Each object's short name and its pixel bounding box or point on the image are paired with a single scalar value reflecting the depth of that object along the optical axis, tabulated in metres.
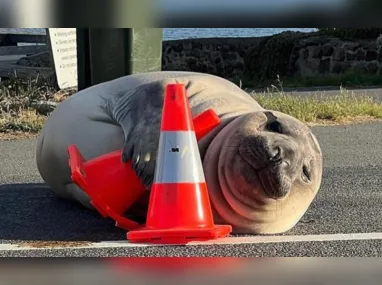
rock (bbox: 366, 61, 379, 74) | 17.25
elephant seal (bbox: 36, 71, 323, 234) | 3.41
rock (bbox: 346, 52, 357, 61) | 17.64
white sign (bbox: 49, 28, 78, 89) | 11.40
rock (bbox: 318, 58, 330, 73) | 17.75
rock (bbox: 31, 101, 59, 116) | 9.59
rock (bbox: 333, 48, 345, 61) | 17.62
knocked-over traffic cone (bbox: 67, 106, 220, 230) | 3.80
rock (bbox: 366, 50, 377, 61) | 17.47
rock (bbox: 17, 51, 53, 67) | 13.90
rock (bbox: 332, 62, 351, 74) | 17.52
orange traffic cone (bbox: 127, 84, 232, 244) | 3.46
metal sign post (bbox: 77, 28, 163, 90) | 8.18
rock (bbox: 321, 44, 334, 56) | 17.61
